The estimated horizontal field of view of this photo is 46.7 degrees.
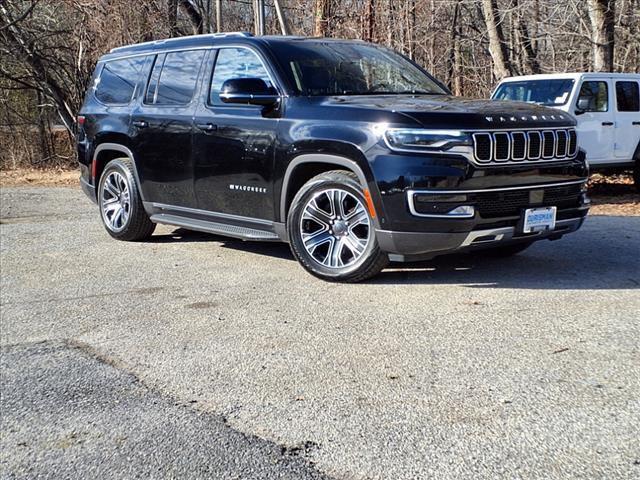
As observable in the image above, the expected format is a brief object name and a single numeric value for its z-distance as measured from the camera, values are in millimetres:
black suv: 5125
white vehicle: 11031
